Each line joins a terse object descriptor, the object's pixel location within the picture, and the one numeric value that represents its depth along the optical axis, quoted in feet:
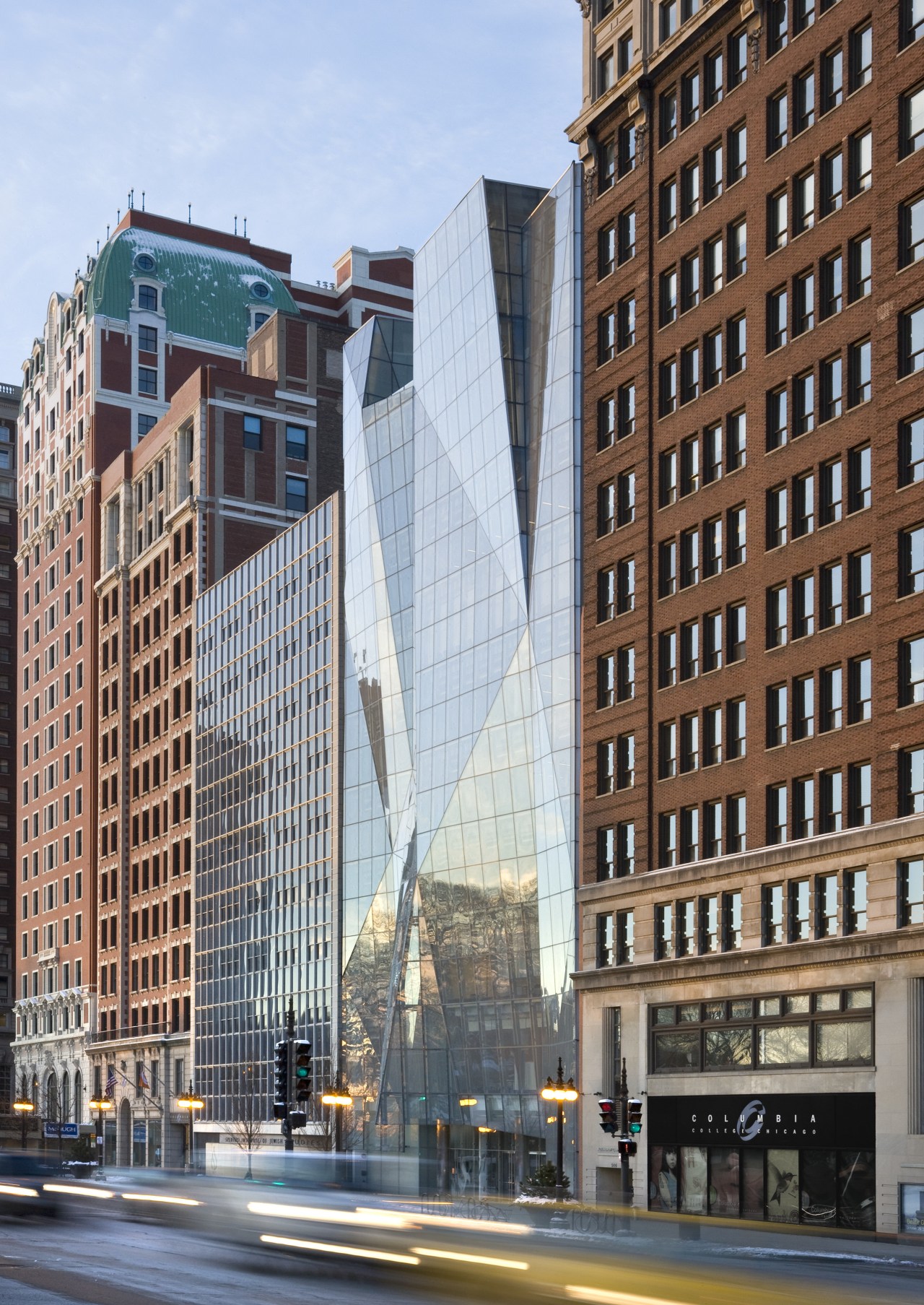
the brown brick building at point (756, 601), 174.91
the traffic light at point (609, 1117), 185.26
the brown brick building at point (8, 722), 538.88
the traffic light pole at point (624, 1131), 191.82
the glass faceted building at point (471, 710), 238.27
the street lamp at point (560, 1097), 204.85
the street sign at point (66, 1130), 390.42
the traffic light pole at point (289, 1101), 154.61
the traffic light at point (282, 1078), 152.66
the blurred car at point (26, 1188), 146.10
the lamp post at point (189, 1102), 335.26
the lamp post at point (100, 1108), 382.01
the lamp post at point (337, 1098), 228.84
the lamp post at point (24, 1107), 410.39
